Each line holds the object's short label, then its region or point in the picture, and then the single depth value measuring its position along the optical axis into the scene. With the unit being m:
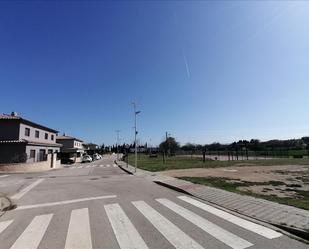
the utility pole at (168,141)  74.48
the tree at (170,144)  79.89
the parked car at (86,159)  46.06
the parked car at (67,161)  41.78
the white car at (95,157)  56.68
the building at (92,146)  115.01
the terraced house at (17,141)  25.33
